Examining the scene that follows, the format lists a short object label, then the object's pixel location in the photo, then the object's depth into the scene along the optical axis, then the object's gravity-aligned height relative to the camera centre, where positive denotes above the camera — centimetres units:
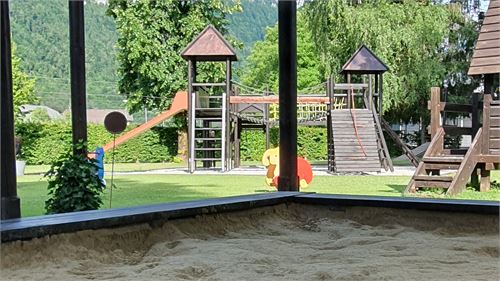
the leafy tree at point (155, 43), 1855 +331
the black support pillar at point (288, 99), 351 +24
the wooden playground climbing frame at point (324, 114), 1137 +52
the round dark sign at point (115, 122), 579 +17
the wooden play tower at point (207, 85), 1241 +126
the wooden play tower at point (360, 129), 1102 +12
